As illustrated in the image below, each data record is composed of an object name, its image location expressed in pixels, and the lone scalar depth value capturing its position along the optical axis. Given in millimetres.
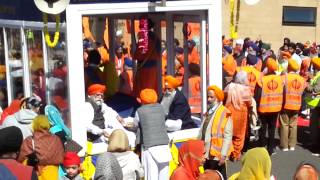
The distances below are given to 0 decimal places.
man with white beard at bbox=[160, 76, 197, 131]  6922
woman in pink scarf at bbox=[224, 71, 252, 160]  8055
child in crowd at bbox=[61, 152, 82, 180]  5172
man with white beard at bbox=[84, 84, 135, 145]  6348
